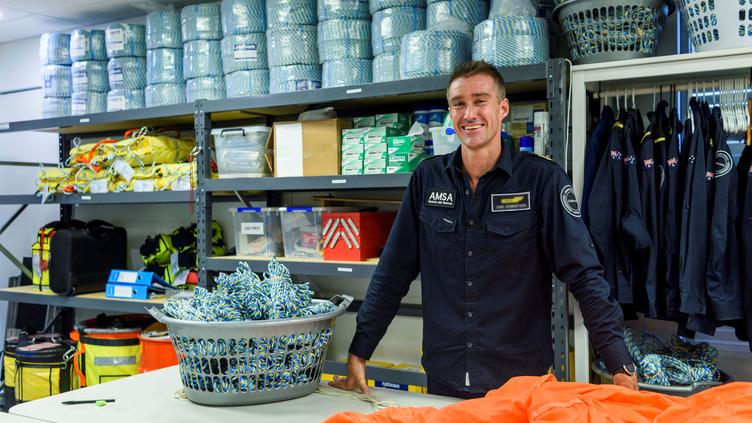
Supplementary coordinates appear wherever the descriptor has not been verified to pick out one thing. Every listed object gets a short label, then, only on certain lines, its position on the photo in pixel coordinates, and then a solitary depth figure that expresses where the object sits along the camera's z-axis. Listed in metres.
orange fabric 1.01
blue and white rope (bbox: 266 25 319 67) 3.46
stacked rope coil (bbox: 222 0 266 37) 3.59
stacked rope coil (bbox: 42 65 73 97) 4.35
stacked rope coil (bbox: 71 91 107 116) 4.23
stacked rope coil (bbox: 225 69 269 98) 3.58
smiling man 2.08
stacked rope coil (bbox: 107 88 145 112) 4.10
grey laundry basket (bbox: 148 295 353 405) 1.50
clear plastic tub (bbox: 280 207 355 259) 3.40
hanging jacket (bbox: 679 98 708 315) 2.52
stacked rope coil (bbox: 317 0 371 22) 3.34
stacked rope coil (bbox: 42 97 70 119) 4.36
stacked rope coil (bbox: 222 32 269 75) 3.59
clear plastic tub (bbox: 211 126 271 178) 3.55
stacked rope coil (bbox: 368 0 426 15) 3.16
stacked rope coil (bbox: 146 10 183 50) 3.94
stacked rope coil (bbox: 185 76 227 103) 3.76
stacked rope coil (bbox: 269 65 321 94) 3.44
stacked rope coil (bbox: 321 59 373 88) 3.30
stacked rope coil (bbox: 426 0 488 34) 3.01
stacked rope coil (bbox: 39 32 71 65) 4.33
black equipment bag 4.15
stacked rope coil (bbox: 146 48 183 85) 3.93
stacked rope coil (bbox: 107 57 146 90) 4.12
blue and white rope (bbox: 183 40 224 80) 3.77
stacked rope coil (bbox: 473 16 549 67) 2.74
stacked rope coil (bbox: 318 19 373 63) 3.32
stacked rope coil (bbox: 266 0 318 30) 3.46
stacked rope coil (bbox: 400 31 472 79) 2.91
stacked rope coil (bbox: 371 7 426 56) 3.16
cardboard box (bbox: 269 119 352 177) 3.29
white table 1.48
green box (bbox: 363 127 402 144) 3.15
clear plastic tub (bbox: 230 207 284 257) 3.57
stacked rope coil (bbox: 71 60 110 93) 4.23
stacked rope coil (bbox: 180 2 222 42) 3.77
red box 3.21
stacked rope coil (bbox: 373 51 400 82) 3.17
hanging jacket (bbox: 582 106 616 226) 2.72
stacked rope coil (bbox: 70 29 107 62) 4.23
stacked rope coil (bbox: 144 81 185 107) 3.92
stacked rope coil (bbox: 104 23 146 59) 4.11
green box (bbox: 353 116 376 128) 3.33
